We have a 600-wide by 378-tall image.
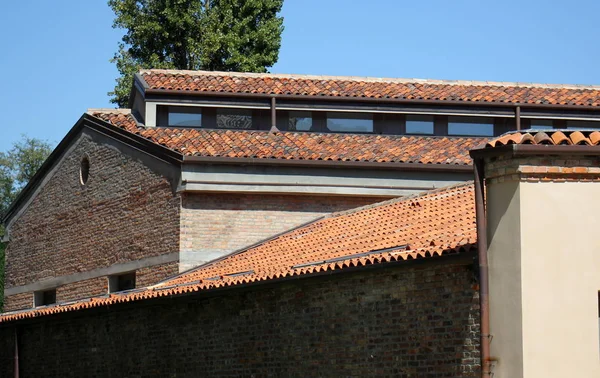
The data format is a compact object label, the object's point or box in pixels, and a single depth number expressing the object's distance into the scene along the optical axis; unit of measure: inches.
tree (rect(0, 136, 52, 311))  2506.2
